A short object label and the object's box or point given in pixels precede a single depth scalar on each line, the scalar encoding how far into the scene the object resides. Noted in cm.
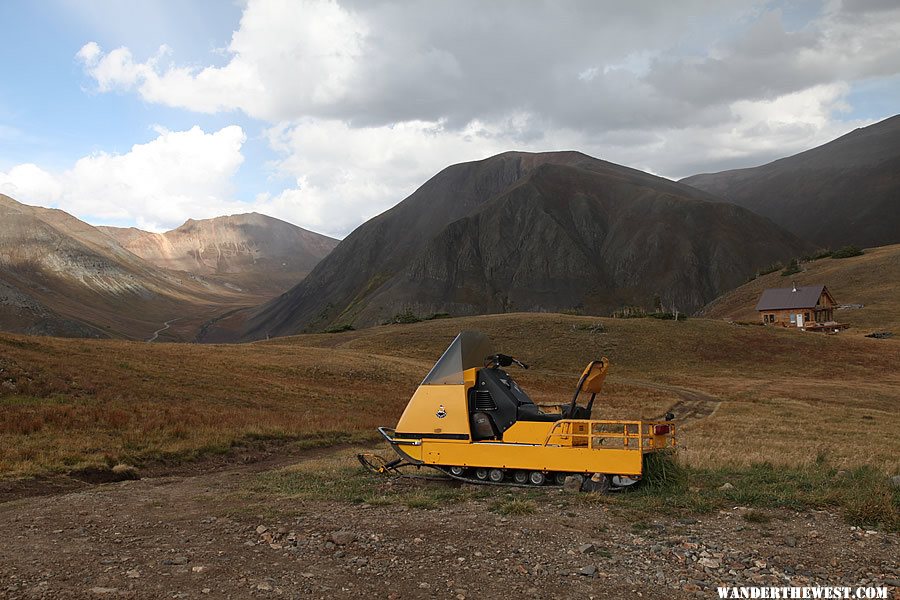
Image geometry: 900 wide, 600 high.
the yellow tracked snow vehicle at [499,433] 1094
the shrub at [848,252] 11738
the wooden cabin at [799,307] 7794
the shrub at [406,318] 8981
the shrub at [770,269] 13218
